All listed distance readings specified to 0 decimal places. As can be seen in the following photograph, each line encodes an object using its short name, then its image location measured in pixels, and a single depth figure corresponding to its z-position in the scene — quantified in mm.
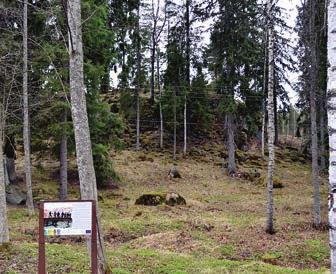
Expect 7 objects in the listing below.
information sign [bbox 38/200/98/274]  5379
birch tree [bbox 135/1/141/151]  28638
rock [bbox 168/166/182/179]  23877
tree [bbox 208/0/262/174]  24141
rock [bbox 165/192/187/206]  17469
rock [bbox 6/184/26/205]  16719
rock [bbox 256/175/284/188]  22944
